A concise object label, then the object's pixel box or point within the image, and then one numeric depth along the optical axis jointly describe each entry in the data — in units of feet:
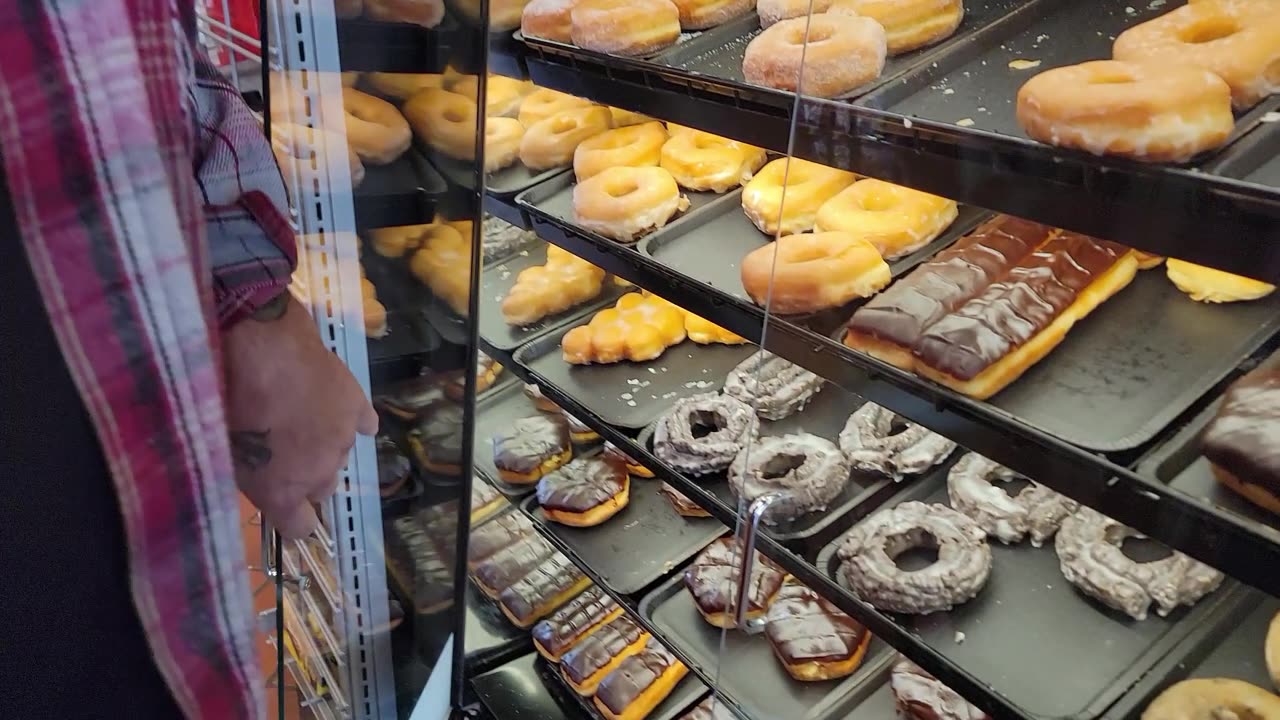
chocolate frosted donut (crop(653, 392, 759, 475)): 5.28
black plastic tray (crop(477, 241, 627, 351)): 6.97
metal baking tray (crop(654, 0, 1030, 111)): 4.08
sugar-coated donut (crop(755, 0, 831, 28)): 4.88
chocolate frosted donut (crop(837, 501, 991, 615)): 4.21
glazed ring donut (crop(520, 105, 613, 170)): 6.84
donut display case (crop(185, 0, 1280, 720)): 3.16
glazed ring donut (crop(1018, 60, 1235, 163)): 2.92
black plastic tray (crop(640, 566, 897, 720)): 5.06
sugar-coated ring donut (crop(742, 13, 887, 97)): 3.98
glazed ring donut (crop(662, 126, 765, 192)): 6.13
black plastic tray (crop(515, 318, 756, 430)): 6.11
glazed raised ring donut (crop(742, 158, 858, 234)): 5.48
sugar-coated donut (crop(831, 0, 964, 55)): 4.25
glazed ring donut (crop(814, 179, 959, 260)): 4.80
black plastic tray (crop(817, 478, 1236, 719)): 3.88
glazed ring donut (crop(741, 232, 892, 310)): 4.47
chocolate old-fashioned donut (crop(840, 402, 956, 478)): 5.09
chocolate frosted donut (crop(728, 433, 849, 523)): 4.83
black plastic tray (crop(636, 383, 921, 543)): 4.80
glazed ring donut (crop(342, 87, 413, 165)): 3.43
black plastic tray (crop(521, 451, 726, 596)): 6.05
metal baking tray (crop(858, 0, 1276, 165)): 3.67
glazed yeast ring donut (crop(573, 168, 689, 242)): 5.59
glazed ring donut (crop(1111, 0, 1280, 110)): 3.25
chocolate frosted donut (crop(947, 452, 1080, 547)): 4.63
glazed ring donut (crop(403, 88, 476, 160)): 3.73
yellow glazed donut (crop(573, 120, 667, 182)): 6.49
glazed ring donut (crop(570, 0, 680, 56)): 4.92
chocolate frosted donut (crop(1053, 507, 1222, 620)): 4.08
